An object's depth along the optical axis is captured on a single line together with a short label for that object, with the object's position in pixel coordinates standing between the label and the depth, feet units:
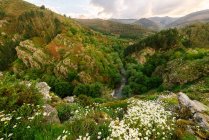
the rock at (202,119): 15.54
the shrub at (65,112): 16.64
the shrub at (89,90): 112.17
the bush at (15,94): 12.20
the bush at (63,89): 116.52
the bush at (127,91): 108.13
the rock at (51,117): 13.28
